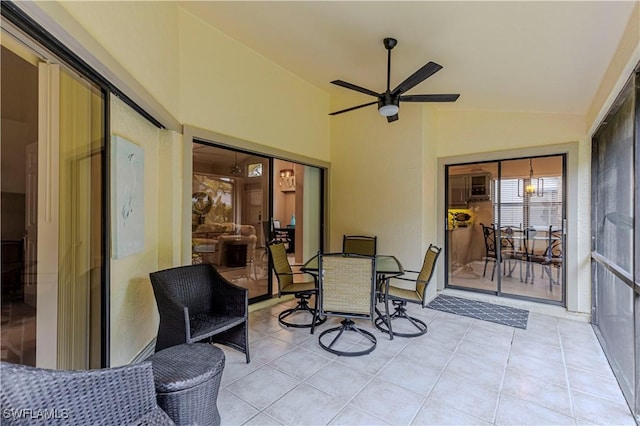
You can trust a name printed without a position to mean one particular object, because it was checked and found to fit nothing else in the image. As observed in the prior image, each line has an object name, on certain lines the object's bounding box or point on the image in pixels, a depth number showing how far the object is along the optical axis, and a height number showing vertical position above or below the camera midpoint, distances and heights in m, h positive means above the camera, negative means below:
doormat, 3.74 -1.37
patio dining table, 3.41 -0.69
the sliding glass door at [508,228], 4.14 -0.24
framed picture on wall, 2.21 +0.11
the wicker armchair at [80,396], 0.97 -0.68
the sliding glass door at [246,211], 3.58 +0.00
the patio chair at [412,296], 3.26 -0.97
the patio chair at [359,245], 4.82 -0.55
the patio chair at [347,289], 2.92 -0.78
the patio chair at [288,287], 3.57 -0.95
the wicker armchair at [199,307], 2.34 -0.86
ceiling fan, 2.86 +1.18
